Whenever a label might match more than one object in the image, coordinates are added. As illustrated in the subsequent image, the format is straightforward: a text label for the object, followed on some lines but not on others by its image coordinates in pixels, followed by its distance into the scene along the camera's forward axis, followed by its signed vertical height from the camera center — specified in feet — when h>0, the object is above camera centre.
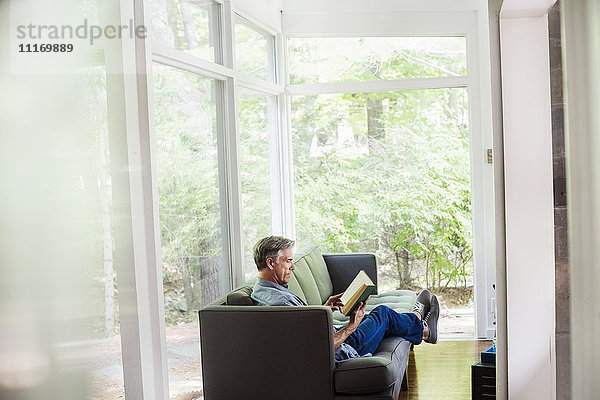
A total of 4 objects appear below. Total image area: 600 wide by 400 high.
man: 12.90 -2.68
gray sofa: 11.89 -3.05
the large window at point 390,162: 20.44 +0.36
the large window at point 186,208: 12.66 -0.49
